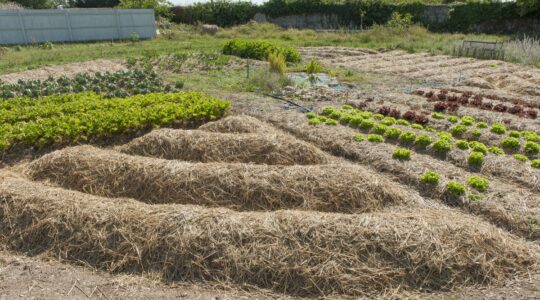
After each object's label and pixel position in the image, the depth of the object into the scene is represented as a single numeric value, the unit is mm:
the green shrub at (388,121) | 7715
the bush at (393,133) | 7090
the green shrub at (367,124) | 7564
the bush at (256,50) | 15266
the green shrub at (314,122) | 7882
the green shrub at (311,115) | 8320
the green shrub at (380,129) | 7281
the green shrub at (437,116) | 8227
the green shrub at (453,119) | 7965
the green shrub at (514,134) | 7043
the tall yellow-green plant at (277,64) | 11766
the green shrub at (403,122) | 7832
